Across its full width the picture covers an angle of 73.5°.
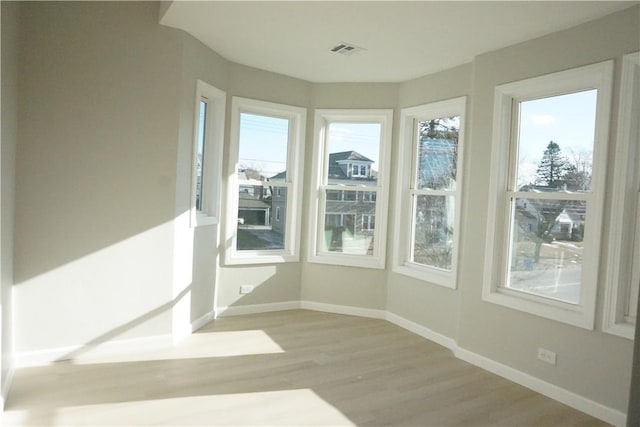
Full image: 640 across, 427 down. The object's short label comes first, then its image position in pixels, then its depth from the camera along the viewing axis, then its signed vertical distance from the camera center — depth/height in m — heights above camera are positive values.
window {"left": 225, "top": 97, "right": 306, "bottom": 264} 4.61 +0.12
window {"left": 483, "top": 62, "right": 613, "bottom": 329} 2.92 +0.12
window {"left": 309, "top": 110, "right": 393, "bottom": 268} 4.92 +0.10
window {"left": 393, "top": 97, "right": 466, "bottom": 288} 4.20 +0.12
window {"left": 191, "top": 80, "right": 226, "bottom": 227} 4.28 +0.34
